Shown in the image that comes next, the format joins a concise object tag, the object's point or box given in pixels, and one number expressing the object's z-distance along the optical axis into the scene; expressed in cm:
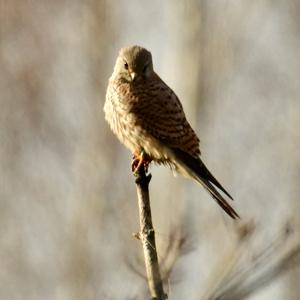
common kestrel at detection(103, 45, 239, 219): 1141
